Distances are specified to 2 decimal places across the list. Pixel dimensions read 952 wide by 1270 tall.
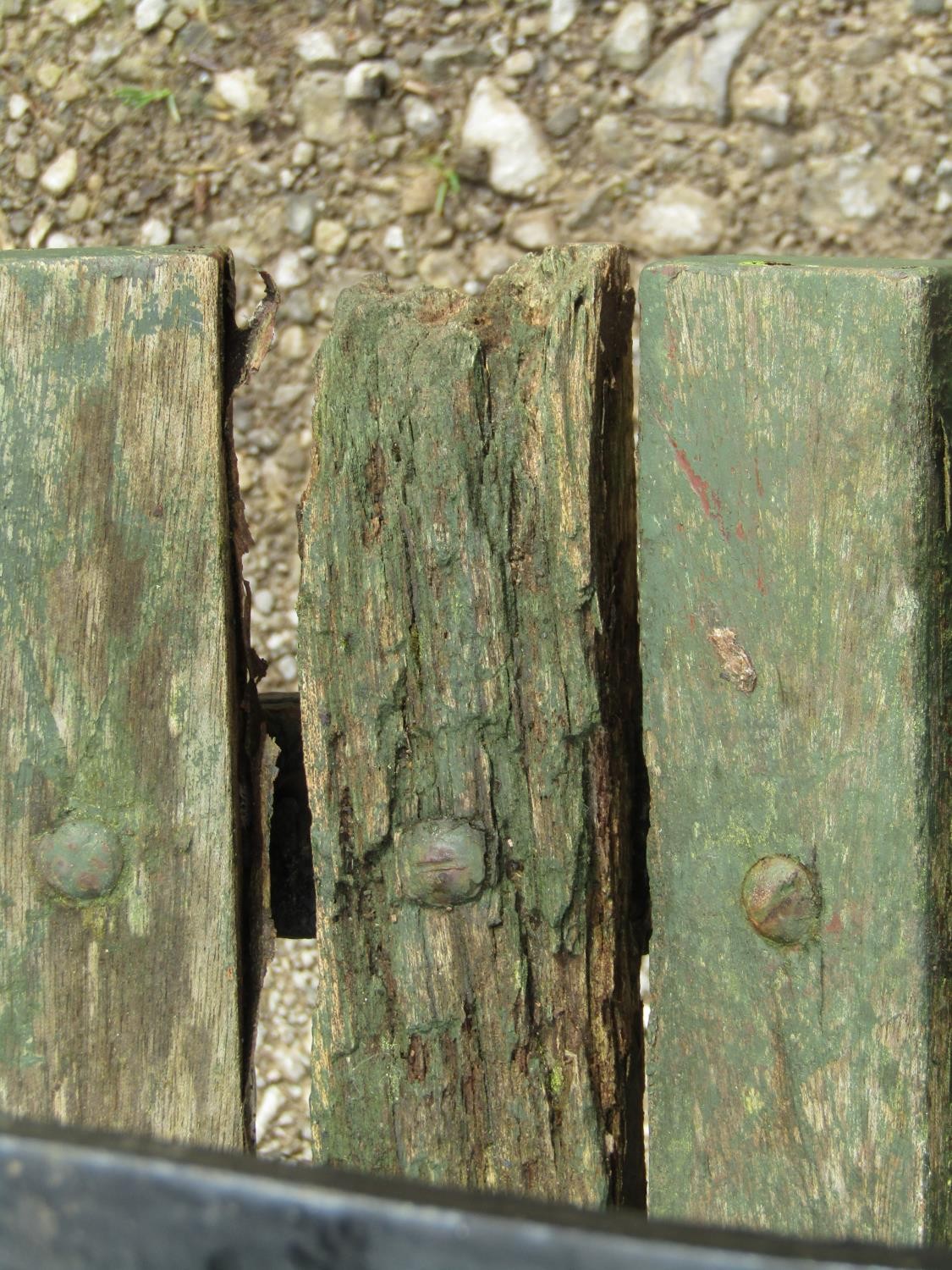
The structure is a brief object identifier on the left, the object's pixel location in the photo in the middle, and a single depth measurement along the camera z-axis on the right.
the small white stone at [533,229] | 2.88
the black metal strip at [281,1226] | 0.58
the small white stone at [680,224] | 2.83
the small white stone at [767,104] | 2.80
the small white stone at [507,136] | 2.87
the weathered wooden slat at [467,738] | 1.37
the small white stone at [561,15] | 2.86
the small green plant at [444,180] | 2.91
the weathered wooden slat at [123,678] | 1.45
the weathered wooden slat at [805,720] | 1.32
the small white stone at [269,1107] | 2.87
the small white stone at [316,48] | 2.92
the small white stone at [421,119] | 2.90
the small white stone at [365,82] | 2.90
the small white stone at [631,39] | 2.84
